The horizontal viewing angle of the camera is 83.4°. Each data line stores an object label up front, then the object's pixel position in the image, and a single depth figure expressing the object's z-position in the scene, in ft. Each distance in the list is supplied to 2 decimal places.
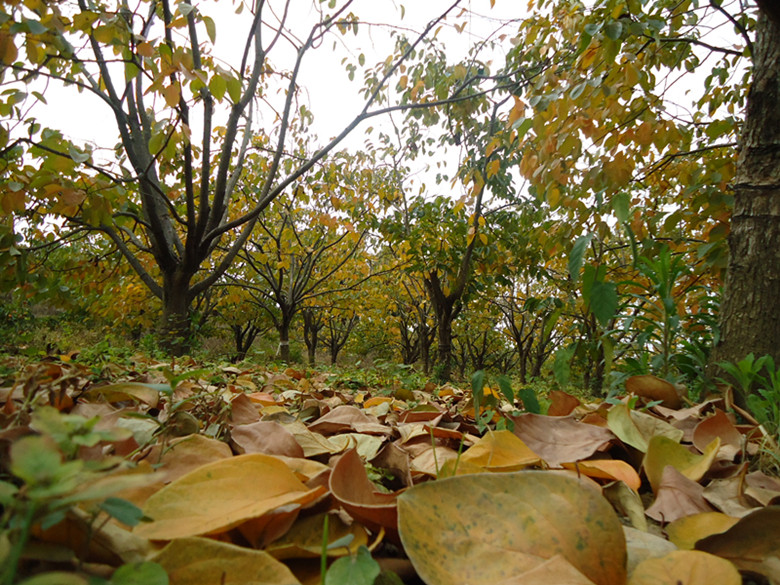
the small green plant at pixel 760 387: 3.10
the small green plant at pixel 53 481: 0.92
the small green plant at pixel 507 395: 2.99
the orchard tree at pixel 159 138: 5.18
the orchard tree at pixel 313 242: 22.71
